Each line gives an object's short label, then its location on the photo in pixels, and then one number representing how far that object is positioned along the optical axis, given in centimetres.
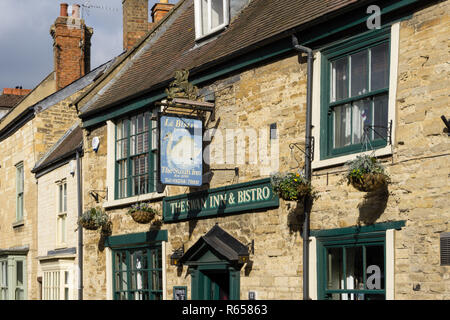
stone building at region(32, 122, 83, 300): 1956
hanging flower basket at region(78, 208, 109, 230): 1711
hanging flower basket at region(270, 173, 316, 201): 1134
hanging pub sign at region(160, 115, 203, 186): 1321
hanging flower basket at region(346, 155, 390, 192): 1009
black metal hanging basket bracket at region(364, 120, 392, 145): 1045
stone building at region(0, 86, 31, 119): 3416
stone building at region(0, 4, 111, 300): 2402
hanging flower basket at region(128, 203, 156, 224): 1536
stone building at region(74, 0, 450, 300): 1005
